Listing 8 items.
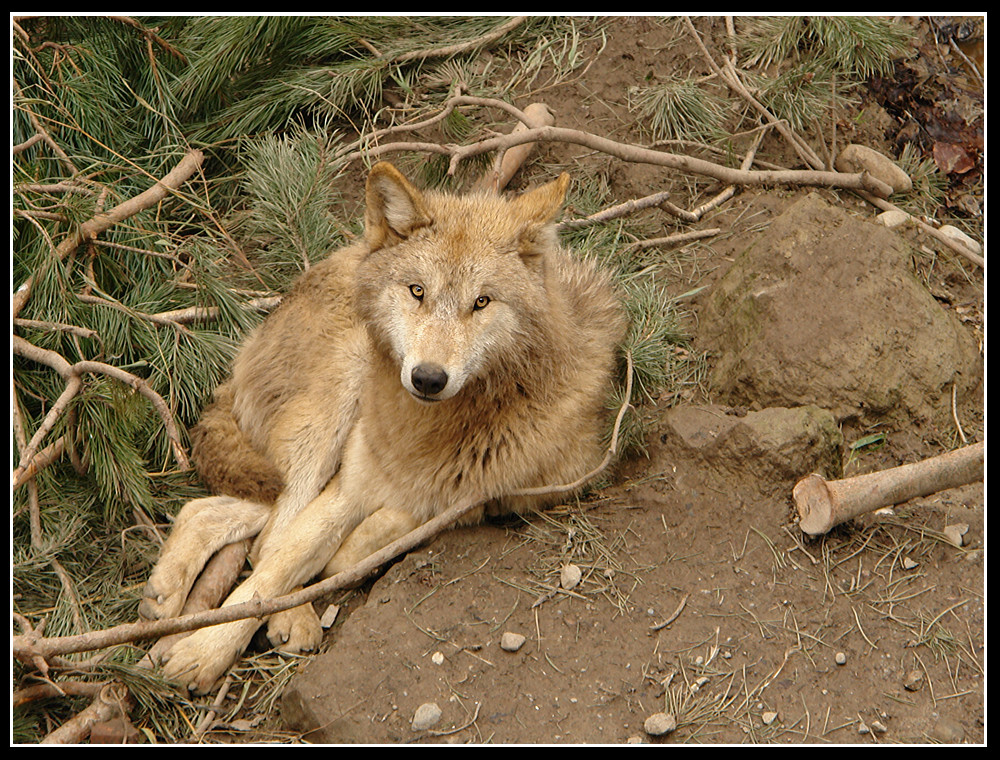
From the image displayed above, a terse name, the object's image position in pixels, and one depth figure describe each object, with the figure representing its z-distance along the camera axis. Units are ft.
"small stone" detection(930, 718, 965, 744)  22.62
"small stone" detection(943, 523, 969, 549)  26.71
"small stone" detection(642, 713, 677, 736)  23.31
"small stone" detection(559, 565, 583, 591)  27.53
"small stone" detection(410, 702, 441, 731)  24.12
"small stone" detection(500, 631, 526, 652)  25.85
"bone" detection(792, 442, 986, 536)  25.94
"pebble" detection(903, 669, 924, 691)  23.80
